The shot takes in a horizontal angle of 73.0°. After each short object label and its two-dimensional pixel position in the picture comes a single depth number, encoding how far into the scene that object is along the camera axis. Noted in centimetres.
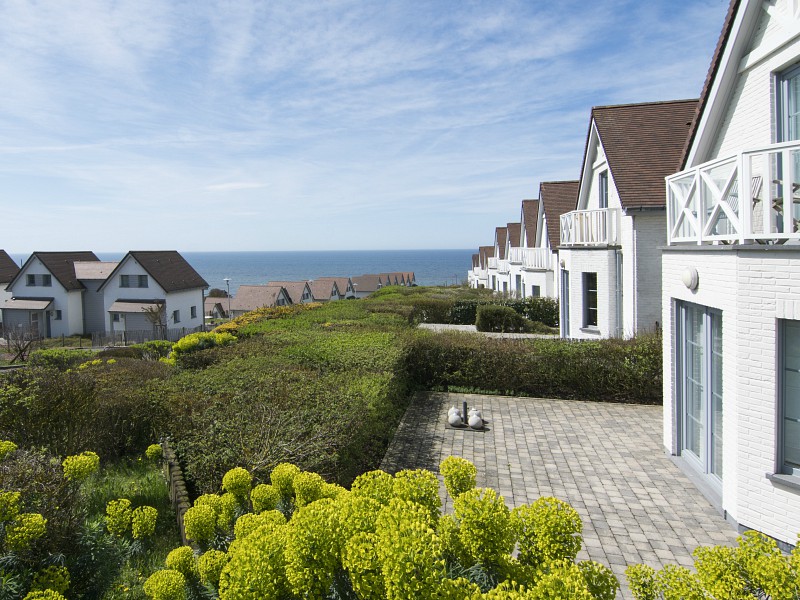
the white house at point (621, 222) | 1577
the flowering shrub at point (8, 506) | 431
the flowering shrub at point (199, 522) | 442
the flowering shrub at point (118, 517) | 498
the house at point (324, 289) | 7700
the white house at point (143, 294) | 4531
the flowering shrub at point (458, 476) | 405
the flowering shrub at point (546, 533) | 331
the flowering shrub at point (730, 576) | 294
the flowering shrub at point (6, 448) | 549
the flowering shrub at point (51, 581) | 422
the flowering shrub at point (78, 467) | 542
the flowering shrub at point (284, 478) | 479
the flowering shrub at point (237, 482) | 497
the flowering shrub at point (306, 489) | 433
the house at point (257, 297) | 6444
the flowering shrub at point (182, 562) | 407
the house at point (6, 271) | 5242
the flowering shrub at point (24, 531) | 425
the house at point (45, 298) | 4662
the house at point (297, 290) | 7069
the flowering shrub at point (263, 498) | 452
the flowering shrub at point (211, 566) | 389
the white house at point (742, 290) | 604
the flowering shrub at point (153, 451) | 800
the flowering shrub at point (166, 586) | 377
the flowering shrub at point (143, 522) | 494
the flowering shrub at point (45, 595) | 374
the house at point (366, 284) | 8944
